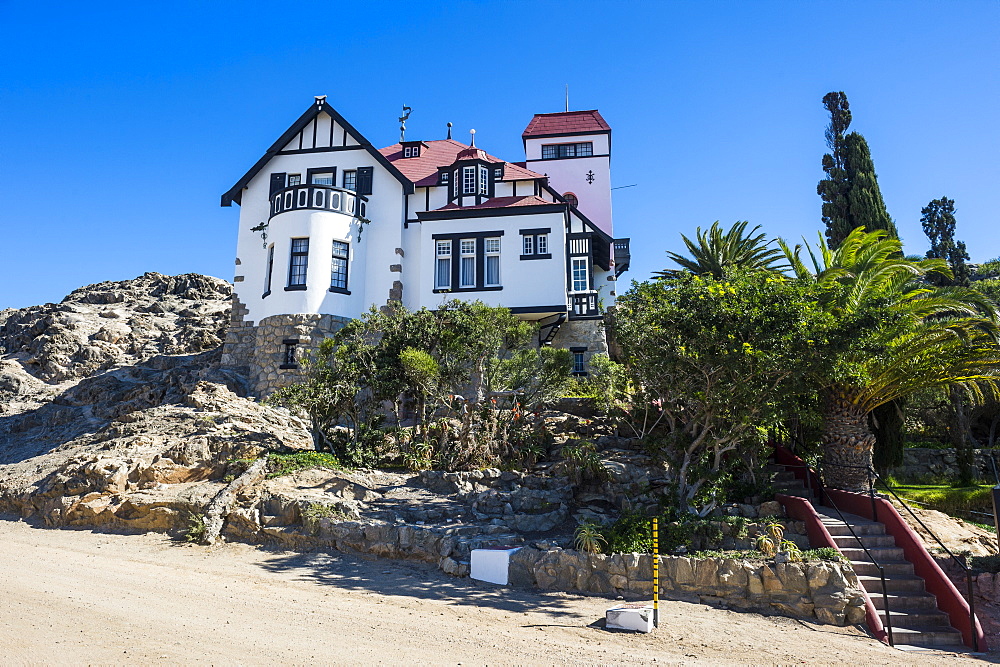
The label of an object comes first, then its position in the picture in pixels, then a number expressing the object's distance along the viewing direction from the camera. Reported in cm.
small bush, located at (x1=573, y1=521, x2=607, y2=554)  1301
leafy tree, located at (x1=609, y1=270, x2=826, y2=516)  1349
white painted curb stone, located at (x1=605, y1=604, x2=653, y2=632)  1055
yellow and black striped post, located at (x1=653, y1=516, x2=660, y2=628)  1095
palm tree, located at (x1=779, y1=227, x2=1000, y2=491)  1595
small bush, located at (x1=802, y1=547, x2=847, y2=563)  1261
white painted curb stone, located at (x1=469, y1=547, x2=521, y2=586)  1293
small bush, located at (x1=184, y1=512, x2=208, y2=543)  1490
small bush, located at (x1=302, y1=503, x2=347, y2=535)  1477
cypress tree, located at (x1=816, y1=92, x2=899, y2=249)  3100
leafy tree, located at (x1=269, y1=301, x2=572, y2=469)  1873
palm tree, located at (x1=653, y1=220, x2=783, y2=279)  2528
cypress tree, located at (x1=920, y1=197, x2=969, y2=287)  3862
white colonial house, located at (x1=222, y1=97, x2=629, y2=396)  2706
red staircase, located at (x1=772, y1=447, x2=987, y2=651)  1145
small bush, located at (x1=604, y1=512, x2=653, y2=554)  1314
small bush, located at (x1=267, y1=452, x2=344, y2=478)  1709
